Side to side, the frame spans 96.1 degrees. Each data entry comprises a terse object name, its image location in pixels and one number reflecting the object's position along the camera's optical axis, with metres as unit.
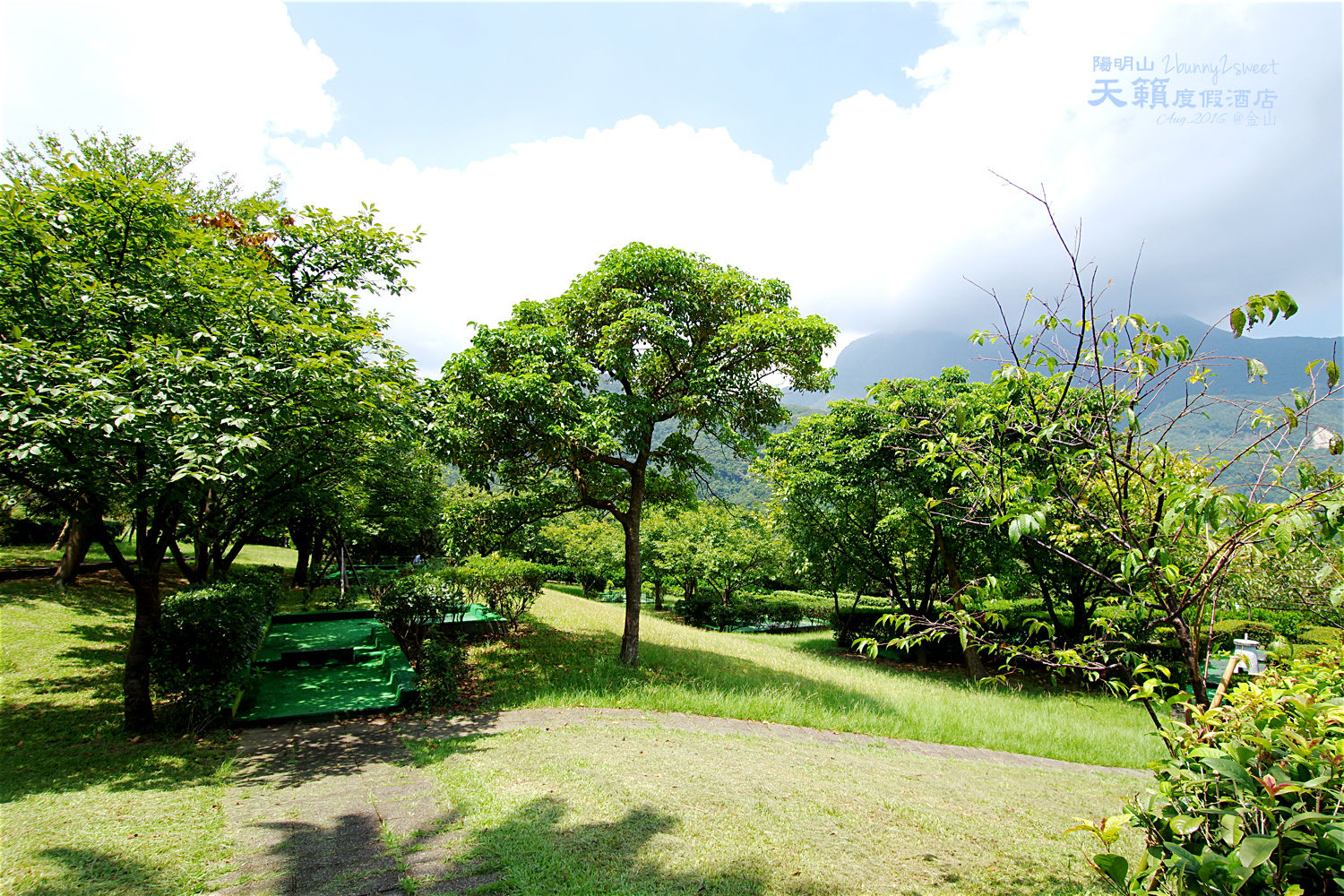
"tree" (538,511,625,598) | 29.95
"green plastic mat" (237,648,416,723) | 7.70
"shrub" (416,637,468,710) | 8.10
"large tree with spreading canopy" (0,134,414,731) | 5.26
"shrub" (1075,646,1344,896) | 1.90
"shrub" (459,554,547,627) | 12.00
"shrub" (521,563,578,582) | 37.78
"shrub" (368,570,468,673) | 9.42
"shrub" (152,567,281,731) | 6.77
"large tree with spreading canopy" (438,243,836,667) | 9.09
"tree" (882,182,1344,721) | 2.36
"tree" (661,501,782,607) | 23.77
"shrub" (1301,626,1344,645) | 12.97
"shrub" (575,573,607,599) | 35.35
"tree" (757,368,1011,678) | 14.97
